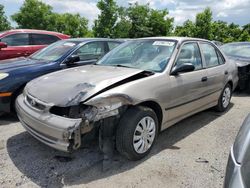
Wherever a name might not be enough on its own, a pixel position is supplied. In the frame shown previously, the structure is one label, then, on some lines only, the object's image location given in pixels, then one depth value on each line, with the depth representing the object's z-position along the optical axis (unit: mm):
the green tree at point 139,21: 20035
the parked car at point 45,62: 3179
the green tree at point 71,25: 21179
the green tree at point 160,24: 20445
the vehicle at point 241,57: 4804
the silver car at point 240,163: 1215
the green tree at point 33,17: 19840
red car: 5306
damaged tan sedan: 2079
